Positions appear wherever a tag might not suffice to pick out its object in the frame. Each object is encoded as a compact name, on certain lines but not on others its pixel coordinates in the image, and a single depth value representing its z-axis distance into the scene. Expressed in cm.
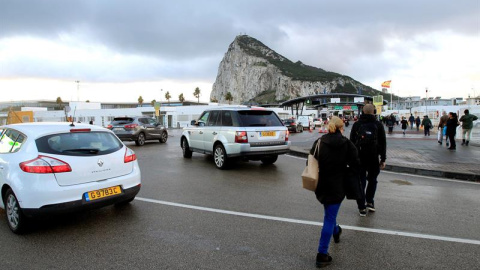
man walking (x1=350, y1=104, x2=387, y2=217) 523
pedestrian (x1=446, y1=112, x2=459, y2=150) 1391
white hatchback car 430
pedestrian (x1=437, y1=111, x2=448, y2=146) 1588
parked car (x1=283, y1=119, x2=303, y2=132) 3306
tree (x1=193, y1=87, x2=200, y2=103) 15112
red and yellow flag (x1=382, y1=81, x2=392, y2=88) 4769
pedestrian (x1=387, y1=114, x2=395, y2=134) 2795
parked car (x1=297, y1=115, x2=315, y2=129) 3938
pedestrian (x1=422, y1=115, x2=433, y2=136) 2352
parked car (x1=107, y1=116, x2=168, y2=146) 1736
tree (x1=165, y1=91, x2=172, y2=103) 16288
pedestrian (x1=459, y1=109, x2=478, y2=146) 1486
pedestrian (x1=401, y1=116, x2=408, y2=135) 2416
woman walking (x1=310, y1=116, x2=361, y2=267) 356
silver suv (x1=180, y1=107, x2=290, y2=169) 905
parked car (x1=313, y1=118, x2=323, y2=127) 4884
